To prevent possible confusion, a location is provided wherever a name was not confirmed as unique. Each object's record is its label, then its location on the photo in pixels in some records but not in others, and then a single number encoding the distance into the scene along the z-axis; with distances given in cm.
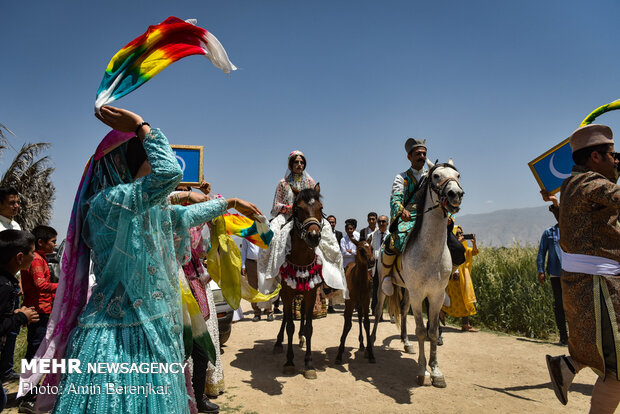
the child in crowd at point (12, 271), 289
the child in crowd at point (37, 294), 423
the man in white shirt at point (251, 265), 910
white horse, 491
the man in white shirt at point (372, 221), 1062
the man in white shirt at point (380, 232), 947
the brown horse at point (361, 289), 597
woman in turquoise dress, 166
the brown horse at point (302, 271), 528
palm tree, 1259
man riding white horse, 561
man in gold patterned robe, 279
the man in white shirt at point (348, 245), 1050
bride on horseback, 560
